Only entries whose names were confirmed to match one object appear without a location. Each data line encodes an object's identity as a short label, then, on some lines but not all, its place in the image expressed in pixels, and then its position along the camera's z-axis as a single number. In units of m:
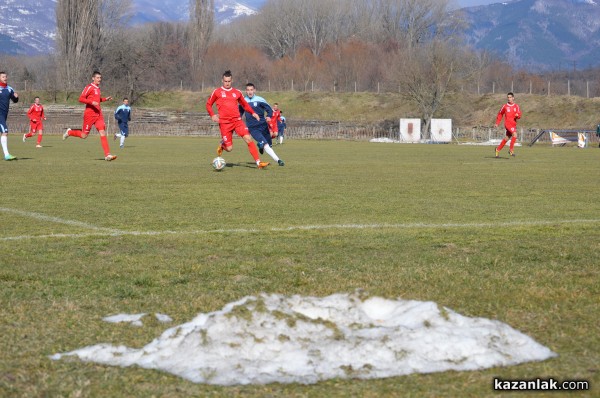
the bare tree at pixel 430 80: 66.56
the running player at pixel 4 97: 21.62
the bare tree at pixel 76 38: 83.19
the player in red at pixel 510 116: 27.41
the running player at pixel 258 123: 23.28
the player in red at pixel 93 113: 22.12
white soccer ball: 18.88
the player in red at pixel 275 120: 42.66
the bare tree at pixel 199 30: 98.69
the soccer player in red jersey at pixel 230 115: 19.81
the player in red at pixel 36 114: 39.73
